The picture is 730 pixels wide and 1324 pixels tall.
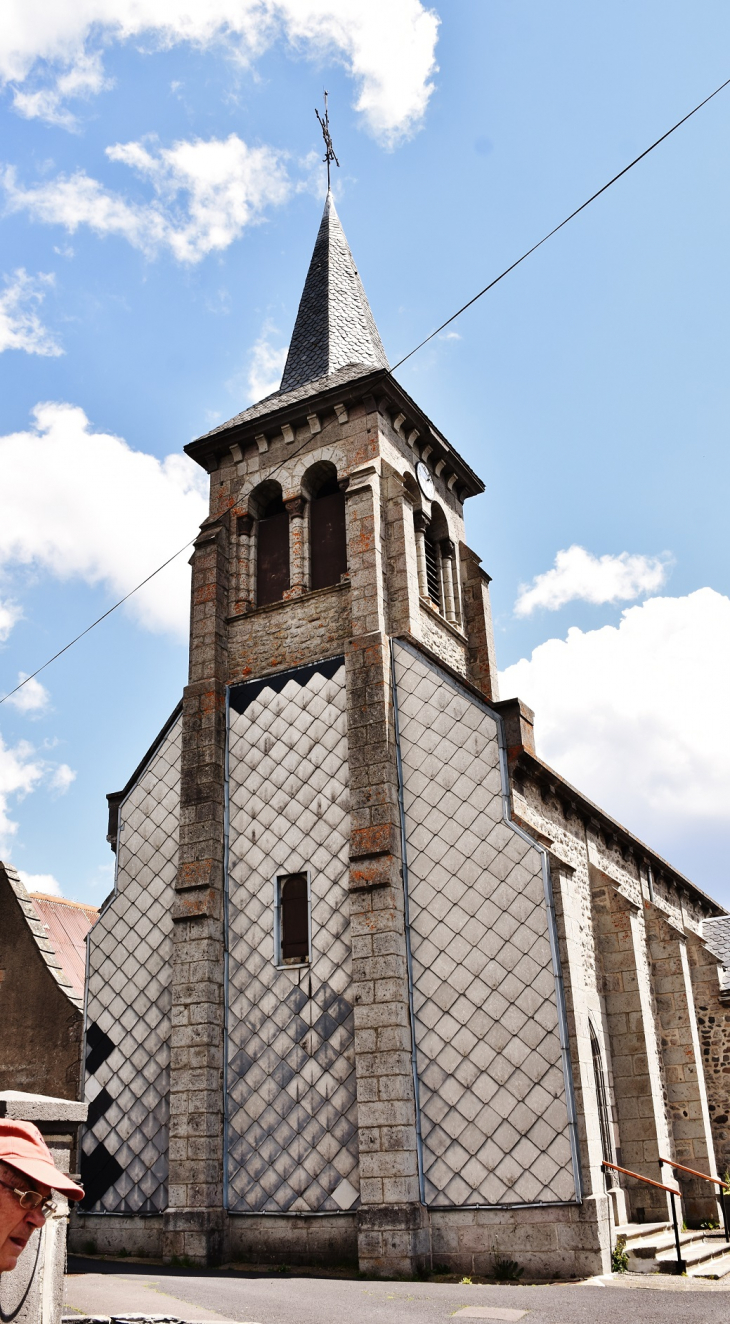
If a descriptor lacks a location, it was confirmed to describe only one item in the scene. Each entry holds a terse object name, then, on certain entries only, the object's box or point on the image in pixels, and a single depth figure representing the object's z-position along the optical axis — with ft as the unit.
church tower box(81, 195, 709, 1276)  38.52
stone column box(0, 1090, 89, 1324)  16.34
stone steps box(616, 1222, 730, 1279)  36.65
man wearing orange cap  9.41
